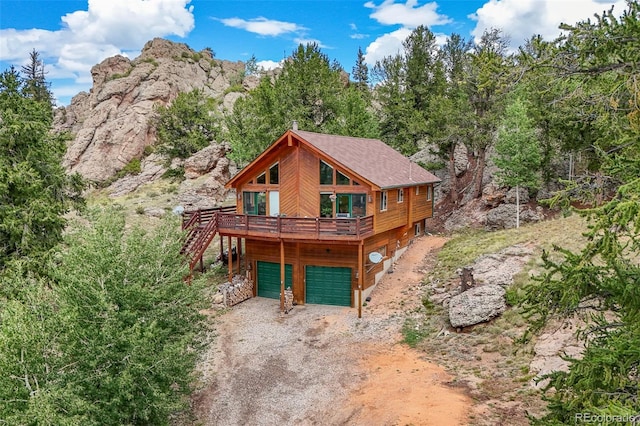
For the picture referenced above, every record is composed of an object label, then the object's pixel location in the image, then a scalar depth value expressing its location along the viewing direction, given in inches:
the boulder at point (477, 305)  634.2
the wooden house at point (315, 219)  780.6
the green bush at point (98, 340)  355.6
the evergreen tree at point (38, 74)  2285.4
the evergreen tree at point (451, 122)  1222.9
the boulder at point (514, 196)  1209.4
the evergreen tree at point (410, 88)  1433.3
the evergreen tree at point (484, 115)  1197.1
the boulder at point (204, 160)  1771.7
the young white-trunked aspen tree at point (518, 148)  1024.9
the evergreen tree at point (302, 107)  1358.3
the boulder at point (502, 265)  711.9
